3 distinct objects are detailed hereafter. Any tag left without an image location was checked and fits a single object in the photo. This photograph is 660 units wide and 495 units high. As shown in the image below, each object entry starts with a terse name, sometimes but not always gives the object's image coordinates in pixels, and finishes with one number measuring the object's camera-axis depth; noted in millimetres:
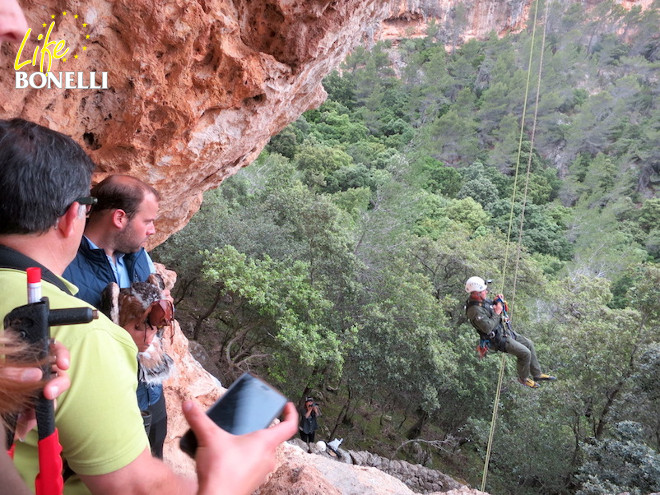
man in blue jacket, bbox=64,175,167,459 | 1784
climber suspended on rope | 5512
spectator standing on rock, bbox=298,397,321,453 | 8166
